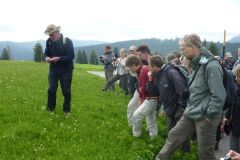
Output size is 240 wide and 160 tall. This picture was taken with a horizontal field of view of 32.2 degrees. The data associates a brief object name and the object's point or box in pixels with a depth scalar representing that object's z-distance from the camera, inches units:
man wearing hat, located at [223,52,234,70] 646.2
